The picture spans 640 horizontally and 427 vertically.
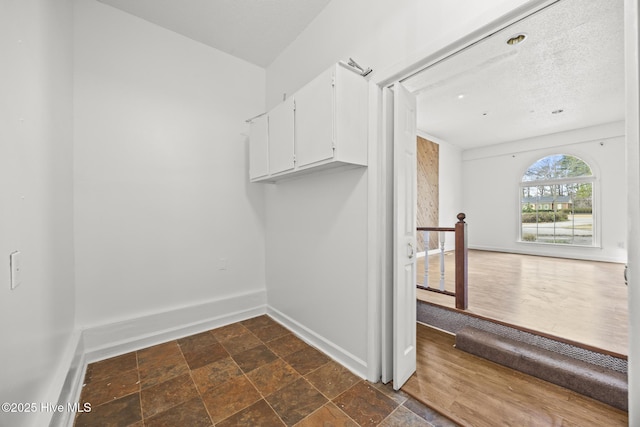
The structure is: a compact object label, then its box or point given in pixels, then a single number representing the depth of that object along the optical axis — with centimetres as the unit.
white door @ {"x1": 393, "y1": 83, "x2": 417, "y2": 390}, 177
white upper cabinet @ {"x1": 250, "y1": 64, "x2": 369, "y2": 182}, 175
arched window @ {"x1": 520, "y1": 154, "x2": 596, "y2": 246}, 593
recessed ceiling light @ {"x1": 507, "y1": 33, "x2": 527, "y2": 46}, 241
